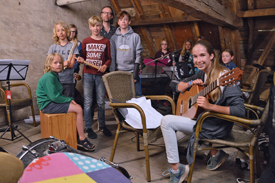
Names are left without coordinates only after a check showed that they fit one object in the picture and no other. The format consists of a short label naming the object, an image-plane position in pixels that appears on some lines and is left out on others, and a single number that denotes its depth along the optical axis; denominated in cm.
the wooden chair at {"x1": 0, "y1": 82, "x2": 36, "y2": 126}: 299
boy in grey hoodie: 295
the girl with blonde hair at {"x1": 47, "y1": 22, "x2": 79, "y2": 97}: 281
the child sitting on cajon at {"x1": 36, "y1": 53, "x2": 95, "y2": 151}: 227
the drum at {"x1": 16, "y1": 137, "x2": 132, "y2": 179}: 99
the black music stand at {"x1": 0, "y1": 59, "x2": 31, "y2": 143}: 246
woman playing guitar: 156
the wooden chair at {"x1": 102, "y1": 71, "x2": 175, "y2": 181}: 182
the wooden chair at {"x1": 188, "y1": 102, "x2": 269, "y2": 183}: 149
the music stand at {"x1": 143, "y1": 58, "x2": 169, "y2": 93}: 444
